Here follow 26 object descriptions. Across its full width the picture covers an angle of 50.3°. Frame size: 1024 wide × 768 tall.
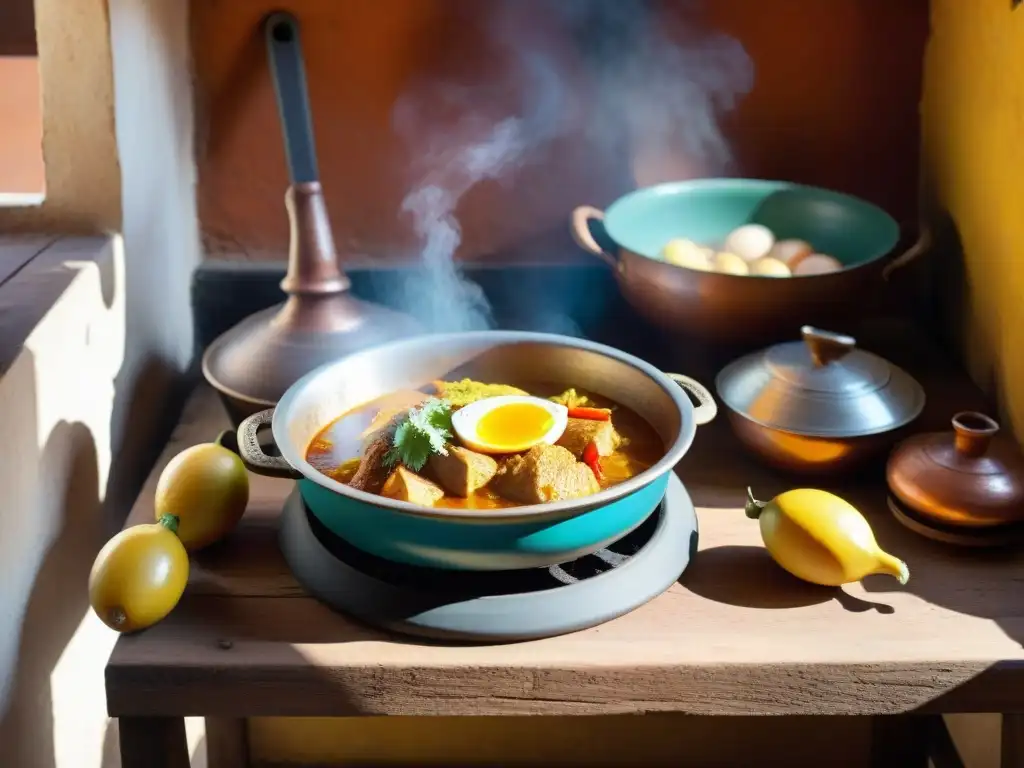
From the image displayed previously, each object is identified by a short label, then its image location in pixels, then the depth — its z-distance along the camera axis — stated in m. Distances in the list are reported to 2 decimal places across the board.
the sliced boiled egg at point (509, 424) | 1.30
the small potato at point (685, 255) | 1.58
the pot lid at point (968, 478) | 1.24
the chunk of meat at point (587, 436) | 1.30
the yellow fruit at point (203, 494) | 1.25
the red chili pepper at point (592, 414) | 1.35
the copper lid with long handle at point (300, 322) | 1.51
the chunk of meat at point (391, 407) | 1.31
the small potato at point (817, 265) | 1.59
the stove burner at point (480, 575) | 1.16
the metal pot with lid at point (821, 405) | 1.35
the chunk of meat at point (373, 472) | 1.22
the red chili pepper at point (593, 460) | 1.27
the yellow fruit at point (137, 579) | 1.11
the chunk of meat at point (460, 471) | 1.22
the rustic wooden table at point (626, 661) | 1.10
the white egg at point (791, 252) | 1.64
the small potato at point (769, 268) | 1.59
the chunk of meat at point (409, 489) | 1.18
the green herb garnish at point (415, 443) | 1.23
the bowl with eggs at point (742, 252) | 1.50
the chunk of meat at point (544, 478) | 1.19
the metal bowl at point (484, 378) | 1.08
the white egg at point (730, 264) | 1.58
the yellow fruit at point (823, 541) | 1.18
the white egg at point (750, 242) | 1.66
